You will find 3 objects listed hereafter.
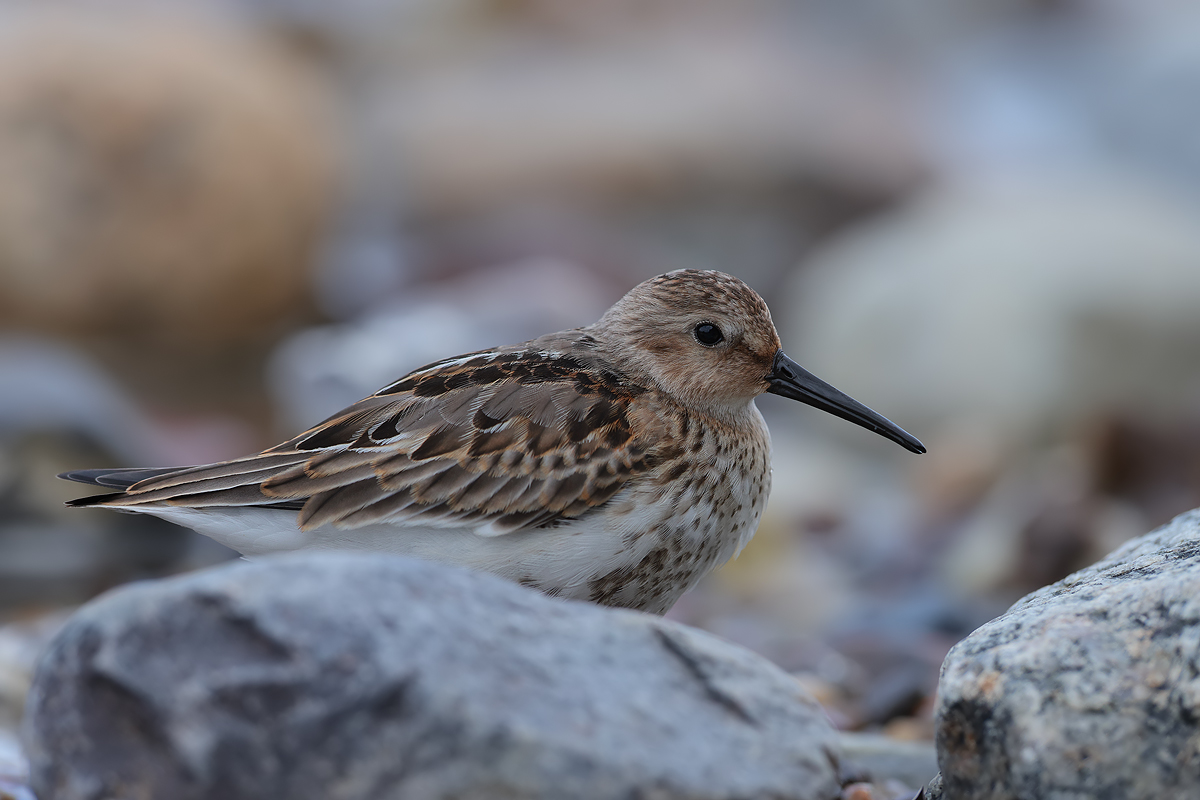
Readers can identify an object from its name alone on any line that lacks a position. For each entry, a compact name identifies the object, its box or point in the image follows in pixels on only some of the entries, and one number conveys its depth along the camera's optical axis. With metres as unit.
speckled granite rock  5.36
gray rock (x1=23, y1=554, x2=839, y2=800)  4.93
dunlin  7.13
